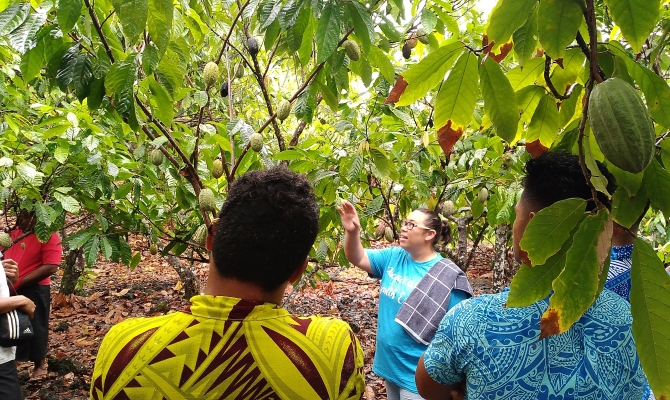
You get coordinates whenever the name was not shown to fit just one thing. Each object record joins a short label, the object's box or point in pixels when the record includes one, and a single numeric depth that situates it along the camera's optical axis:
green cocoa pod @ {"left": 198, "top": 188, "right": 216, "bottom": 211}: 1.69
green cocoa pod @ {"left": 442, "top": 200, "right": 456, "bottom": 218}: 2.96
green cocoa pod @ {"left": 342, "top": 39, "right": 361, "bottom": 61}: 1.62
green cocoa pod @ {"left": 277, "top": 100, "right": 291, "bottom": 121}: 1.93
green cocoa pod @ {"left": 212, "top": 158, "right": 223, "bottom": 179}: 1.92
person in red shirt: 3.20
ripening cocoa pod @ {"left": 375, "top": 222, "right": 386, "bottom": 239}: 3.35
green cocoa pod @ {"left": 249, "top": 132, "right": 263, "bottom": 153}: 1.77
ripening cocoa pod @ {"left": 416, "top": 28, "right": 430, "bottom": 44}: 2.12
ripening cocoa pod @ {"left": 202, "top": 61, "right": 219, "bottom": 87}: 1.94
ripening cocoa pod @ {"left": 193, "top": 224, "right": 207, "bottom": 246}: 2.00
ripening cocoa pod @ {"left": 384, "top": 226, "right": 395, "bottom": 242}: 3.07
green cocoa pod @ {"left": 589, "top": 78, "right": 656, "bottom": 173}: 0.57
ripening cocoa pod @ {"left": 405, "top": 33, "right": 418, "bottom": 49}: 2.50
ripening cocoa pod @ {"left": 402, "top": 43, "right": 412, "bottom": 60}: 2.63
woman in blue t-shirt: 2.30
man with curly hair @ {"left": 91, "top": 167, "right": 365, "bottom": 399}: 0.87
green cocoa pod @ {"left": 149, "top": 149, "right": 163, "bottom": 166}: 2.06
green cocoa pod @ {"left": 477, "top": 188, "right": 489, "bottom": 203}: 2.61
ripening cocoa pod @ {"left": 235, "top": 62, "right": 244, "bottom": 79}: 2.36
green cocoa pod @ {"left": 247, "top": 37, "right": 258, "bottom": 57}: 1.97
